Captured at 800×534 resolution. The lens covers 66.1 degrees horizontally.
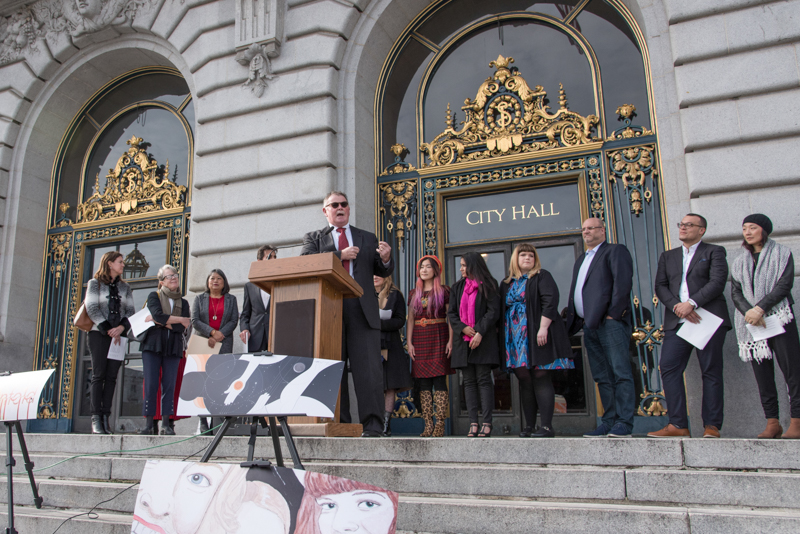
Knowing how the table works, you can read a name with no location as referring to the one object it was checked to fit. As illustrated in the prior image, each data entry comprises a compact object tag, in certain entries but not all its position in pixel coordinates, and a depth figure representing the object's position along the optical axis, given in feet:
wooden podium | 16.56
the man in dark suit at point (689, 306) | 18.83
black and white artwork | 10.22
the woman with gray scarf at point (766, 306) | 18.26
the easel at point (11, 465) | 13.62
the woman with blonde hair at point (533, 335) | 20.44
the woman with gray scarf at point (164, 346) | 24.43
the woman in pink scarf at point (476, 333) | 21.45
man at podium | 18.31
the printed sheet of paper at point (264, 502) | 8.54
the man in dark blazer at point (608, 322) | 19.61
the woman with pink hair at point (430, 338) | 23.41
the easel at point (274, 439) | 10.28
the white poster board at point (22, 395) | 15.25
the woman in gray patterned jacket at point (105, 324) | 24.39
